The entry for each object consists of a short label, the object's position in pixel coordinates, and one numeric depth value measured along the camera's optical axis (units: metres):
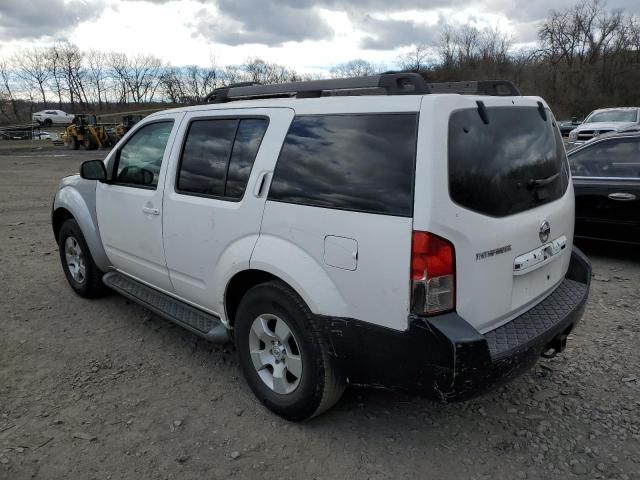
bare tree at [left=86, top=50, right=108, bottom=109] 77.44
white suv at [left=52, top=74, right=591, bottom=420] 2.20
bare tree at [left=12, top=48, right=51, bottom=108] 73.06
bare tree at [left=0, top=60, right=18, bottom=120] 67.88
